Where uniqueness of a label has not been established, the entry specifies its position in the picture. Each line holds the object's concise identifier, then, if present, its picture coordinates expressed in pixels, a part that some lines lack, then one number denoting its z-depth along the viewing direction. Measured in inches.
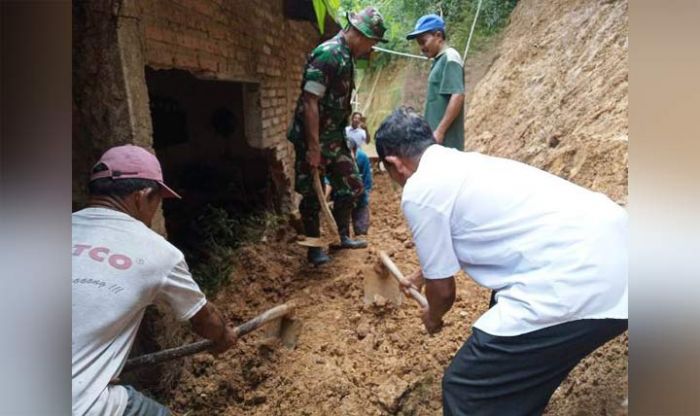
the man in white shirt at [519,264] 52.9
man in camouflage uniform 103.9
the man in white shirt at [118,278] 50.8
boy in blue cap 86.5
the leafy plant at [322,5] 72.3
